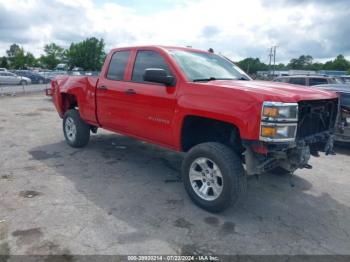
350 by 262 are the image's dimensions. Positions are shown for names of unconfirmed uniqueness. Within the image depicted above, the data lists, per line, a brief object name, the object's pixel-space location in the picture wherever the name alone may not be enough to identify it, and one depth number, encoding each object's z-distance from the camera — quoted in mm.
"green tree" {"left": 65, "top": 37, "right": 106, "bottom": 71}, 48812
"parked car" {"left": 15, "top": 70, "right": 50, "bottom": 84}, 38616
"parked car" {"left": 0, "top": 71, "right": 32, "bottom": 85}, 32688
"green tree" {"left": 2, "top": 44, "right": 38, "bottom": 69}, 68688
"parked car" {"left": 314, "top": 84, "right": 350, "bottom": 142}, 5165
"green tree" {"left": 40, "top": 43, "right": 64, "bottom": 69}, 70000
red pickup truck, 3523
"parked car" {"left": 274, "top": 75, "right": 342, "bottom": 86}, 13688
